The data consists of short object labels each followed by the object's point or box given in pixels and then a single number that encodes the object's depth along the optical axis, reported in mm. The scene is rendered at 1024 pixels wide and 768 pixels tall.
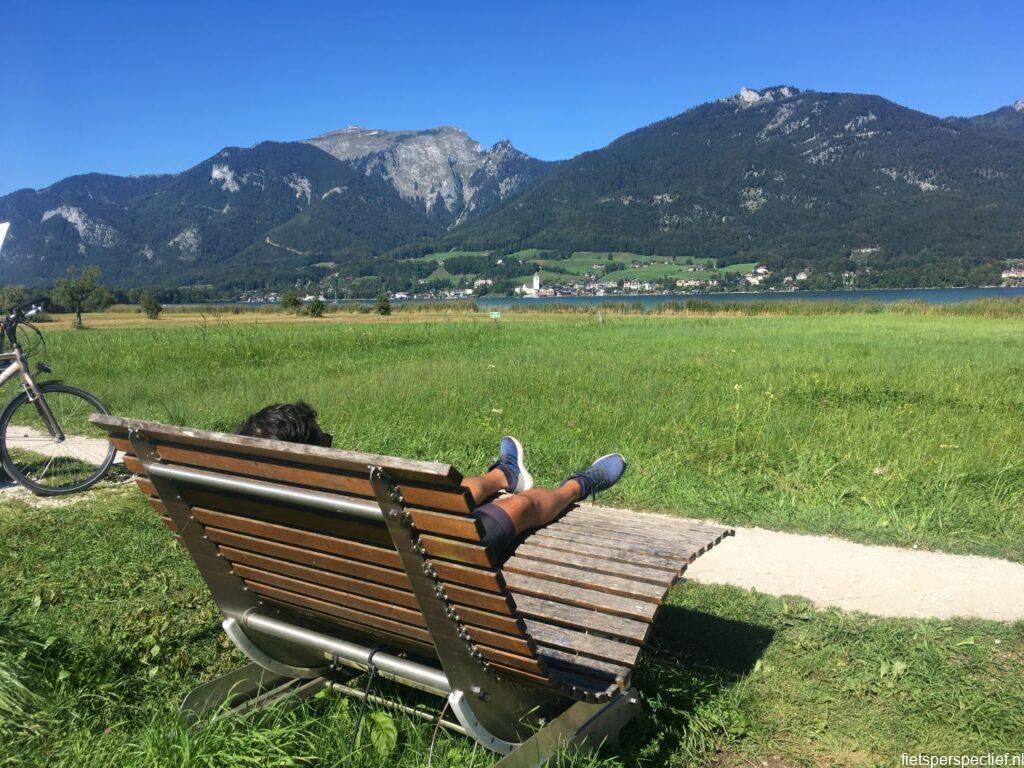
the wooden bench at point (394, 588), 1882
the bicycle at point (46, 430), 6645
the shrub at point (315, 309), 46000
